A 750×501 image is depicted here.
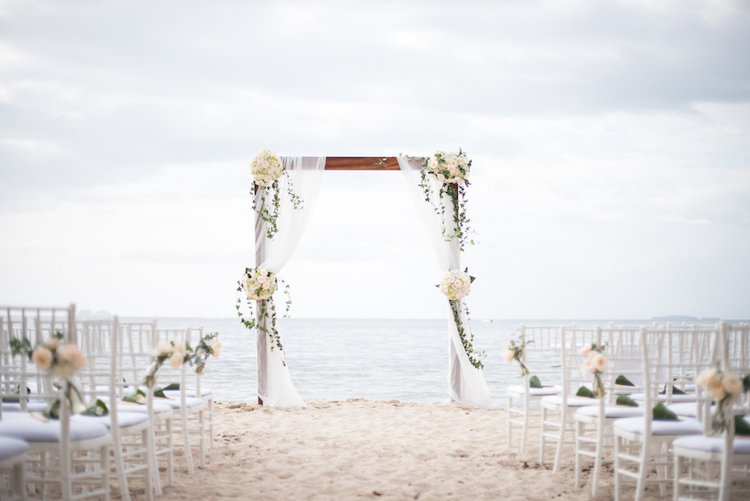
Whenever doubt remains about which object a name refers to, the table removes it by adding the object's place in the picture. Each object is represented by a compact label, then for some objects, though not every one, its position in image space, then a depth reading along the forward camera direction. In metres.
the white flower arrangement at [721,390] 3.15
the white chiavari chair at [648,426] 3.71
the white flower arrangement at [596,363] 4.09
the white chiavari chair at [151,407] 4.29
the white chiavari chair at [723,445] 3.28
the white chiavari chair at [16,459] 2.97
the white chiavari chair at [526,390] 5.40
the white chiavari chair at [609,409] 4.32
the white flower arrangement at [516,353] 5.30
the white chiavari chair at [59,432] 3.33
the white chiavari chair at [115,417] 3.78
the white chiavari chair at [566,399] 4.85
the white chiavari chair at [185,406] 4.89
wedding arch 8.19
